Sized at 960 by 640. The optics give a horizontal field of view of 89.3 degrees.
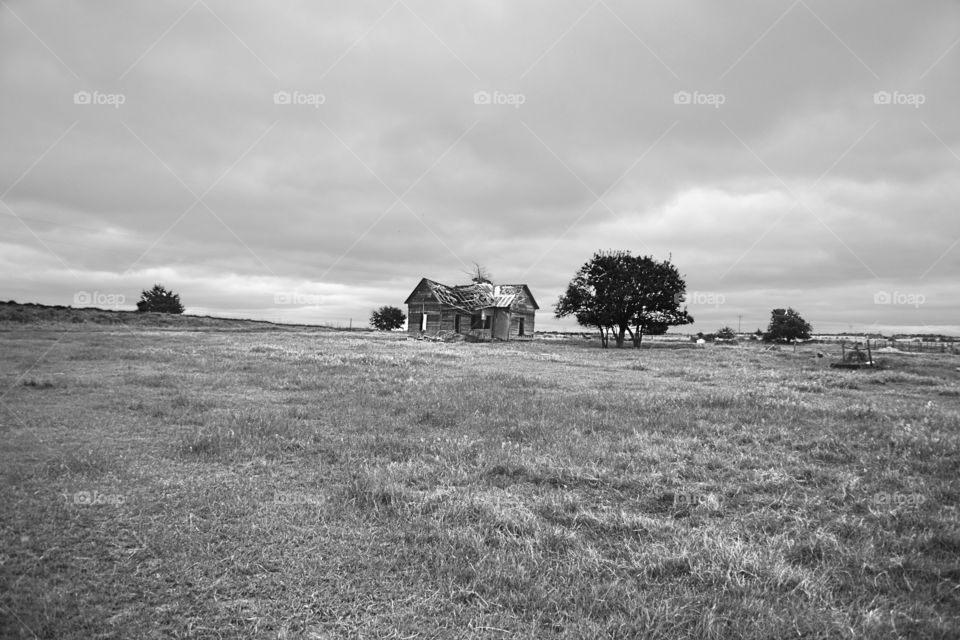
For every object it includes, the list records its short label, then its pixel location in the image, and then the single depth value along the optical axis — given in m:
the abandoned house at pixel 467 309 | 61.84
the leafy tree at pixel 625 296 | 53.03
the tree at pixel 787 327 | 71.81
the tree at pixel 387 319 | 94.06
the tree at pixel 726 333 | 89.44
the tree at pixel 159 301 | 83.00
